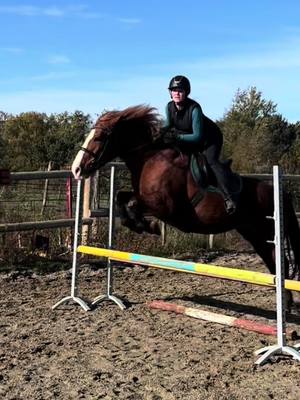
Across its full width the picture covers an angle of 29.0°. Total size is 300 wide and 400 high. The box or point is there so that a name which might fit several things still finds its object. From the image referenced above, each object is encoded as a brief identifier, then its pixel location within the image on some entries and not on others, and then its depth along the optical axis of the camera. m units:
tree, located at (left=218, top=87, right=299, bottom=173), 30.98
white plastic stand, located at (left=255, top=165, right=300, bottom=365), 4.61
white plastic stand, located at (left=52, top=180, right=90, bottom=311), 6.50
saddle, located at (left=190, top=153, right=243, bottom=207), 5.92
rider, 5.86
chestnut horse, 5.91
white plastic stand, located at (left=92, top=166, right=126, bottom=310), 6.66
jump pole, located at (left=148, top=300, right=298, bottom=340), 5.09
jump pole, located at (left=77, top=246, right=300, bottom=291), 4.75
